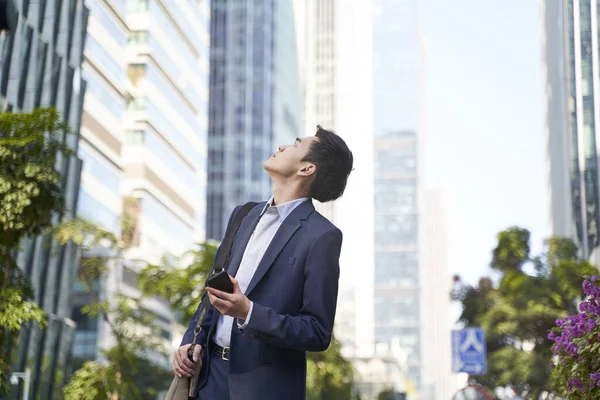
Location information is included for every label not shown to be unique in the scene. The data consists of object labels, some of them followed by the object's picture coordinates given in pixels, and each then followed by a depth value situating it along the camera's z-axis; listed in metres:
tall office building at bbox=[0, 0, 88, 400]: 35.47
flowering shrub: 7.73
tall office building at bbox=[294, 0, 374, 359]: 187.25
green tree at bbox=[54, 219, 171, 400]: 27.45
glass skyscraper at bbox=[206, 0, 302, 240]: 104.50
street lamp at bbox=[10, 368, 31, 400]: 30.79
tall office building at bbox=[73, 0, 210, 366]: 56.06
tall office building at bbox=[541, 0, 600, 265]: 25.92
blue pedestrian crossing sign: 22.55
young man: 3.69
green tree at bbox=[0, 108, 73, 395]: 13.95
